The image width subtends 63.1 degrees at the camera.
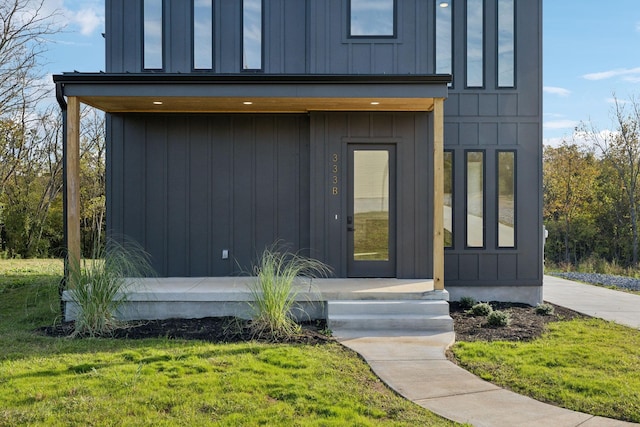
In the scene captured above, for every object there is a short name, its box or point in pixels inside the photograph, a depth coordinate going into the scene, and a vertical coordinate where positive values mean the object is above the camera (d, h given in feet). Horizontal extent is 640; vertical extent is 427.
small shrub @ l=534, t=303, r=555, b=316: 23.41 -4.54
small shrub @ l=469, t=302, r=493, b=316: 22.71 -4.37
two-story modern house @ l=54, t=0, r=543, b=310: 25.99 +3.07
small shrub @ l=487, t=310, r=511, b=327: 20.80 -4.40
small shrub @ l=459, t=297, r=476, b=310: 24.30 -4.36
